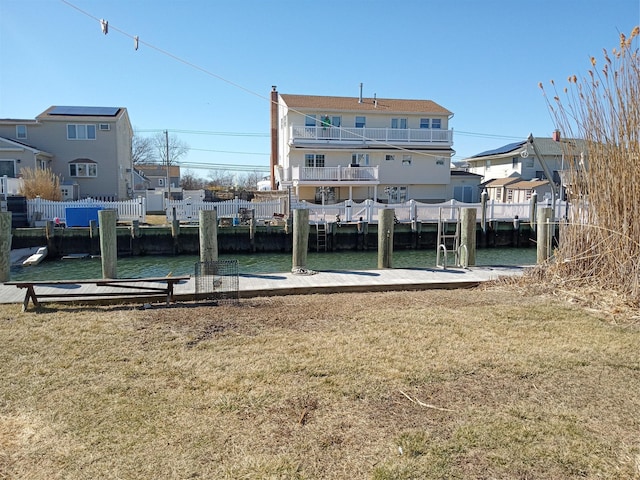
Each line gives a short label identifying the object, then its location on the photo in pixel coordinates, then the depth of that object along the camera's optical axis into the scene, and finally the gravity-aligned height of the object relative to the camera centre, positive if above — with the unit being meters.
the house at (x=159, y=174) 69.81 +4.49
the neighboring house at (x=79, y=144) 34.00 +4.10
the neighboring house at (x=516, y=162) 42.09 +3.68
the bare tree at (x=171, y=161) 77.39 +6.78
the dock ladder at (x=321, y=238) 22.30 -1.52
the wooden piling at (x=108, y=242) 10.48 -0.81
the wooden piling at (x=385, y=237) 11.97 -0.80
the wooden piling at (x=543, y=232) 11.71 -0.67
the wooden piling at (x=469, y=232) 12.12 -0.69
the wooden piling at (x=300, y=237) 11.38 -0.77
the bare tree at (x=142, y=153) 79.69 +8.23
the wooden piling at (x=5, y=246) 10.28 -0.87
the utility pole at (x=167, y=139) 55.21 +7.30
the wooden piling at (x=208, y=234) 11.16 -0.67
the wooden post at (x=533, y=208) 24.53 -0.23
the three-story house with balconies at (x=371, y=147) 34.53 +4.03
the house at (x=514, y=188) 38.47 +1.23
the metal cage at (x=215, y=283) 8.61 -1.44
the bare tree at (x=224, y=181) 90.20 +4.36
